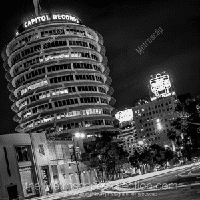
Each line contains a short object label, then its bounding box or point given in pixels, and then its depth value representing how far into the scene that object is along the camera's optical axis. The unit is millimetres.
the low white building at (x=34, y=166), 58281
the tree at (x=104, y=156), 79625
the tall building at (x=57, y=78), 119750
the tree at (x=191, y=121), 76688
